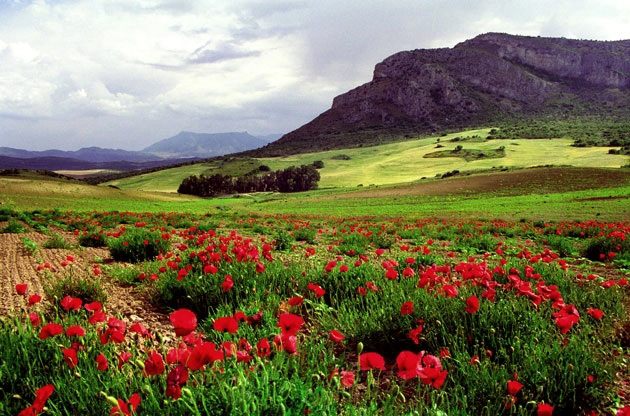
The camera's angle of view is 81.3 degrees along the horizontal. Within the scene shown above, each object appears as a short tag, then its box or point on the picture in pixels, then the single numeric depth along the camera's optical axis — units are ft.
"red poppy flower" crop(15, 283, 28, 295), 12.02
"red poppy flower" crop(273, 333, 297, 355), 7.69
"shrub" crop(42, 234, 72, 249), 29.66
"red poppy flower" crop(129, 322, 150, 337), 8.78
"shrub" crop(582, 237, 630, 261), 30.75
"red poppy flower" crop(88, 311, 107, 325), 9.27
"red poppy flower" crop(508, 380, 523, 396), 7.45
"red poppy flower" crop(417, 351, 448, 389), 6.76
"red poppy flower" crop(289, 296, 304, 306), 10.08
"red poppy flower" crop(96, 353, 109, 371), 7.56
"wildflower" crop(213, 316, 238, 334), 7.61
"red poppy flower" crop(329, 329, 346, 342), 8.41
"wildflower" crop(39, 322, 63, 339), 8.04
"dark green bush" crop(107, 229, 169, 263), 26.84
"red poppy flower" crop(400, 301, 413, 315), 10.80
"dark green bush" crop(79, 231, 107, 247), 33.78
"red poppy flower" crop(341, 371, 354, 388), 7.29
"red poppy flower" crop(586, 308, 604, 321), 10.43
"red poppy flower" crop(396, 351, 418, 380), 6.72
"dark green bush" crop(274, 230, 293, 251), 33.06
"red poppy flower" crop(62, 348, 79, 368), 8.03
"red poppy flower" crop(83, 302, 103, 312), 9.98
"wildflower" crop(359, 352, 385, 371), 6.85
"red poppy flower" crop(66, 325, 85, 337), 8.37
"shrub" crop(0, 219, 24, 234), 38.22
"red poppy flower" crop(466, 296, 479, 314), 10.27
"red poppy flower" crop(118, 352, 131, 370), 8.41
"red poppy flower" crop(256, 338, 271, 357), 8.13
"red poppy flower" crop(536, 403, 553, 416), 6.86
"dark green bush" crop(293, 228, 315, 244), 41.20
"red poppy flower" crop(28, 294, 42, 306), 10.56
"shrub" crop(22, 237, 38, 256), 26.94
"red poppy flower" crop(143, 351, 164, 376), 7.00
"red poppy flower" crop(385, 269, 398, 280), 13.68
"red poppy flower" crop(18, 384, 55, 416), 5.92
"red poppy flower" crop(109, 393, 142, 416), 6.03
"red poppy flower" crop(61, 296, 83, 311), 9.93
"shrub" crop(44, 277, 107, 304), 15.97
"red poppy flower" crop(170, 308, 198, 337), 6.97
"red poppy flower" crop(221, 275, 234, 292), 13.21
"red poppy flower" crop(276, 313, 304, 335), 7.89
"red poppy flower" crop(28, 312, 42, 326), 10.04
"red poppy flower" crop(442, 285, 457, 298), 11.83
